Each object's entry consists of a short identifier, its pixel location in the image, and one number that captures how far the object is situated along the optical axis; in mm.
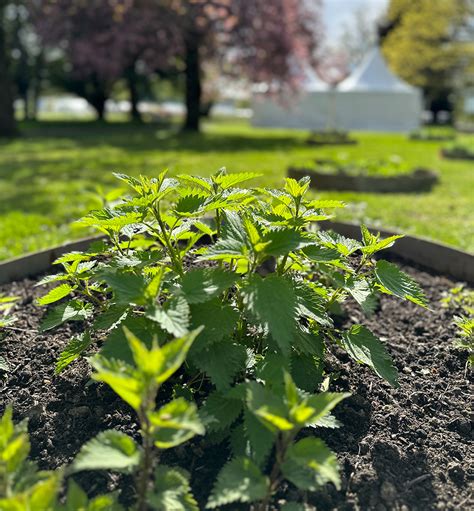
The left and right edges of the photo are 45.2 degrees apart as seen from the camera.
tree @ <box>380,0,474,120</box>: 20969
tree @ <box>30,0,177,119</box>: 14984
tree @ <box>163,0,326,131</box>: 14961
